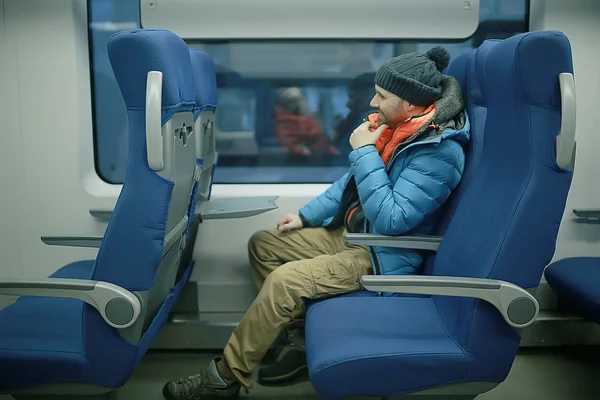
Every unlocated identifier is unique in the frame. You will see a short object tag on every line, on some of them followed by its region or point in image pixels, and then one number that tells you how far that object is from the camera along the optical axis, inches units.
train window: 112.7
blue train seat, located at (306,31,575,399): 58.2
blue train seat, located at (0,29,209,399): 58.2
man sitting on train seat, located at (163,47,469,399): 79.4
